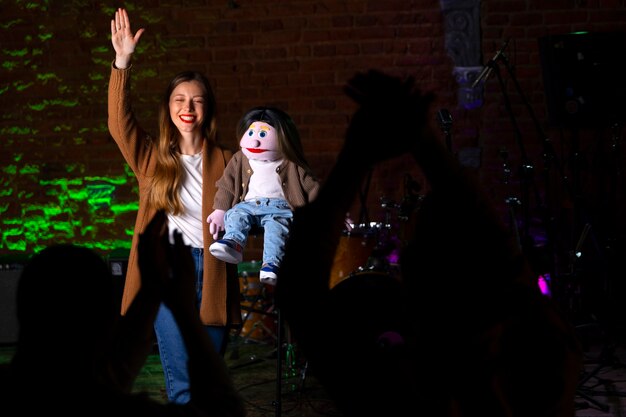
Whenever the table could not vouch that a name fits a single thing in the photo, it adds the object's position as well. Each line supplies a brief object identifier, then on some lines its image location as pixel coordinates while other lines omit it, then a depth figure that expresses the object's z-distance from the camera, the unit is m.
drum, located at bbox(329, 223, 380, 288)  5.20
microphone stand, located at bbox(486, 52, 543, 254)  4.77
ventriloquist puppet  3.27
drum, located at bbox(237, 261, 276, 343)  5.79
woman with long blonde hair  3.16
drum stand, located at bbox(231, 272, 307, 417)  5.05
